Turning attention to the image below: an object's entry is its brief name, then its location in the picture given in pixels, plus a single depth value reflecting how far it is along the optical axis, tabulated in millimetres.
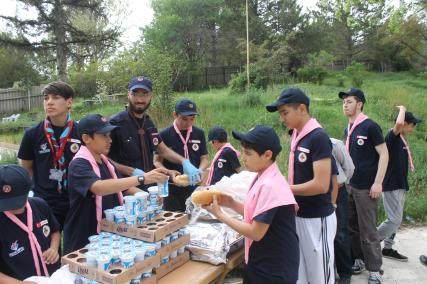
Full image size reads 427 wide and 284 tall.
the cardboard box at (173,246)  2412
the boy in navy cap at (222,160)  4254
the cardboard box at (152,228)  2379
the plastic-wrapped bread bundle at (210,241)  2719
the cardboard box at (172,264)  2445
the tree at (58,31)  20453
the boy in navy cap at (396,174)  4555
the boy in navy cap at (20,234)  2311
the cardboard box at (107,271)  2020
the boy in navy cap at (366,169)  4020
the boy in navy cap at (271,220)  2309
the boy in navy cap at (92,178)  2590
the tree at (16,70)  22969
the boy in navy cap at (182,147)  4273
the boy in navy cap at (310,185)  2885
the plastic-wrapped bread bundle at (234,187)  3209
